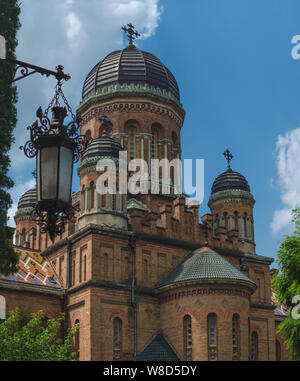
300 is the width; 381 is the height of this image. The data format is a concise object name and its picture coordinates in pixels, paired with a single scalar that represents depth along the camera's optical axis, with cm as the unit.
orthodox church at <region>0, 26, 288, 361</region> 3027
